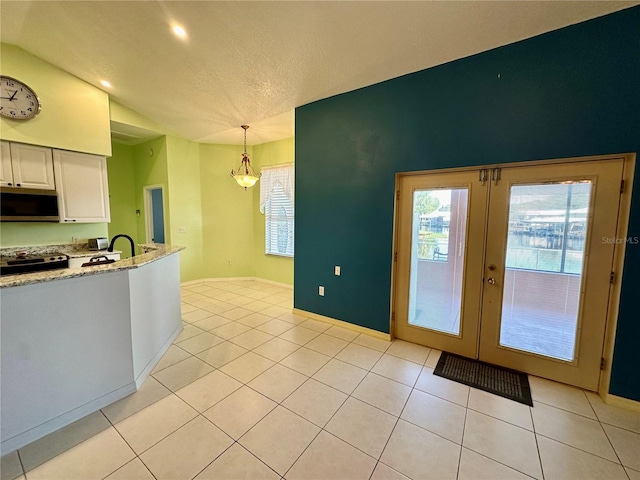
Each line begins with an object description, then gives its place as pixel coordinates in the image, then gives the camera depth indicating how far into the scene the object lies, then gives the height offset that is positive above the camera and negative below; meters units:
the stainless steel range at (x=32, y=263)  3.02 -0.62
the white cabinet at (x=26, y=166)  3.07 +0.58
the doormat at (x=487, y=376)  2.28 -1.53
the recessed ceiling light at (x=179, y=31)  2.25 +1.64
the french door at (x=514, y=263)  2.24 -0.44
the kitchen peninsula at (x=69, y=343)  1.63 -0.96
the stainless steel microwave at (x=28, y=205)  3.12 +0.10
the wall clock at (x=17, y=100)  2.93 +1.33
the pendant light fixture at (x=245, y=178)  4.38 +0.64
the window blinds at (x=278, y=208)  5.29 +0.18
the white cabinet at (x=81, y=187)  3.54 +0.39
